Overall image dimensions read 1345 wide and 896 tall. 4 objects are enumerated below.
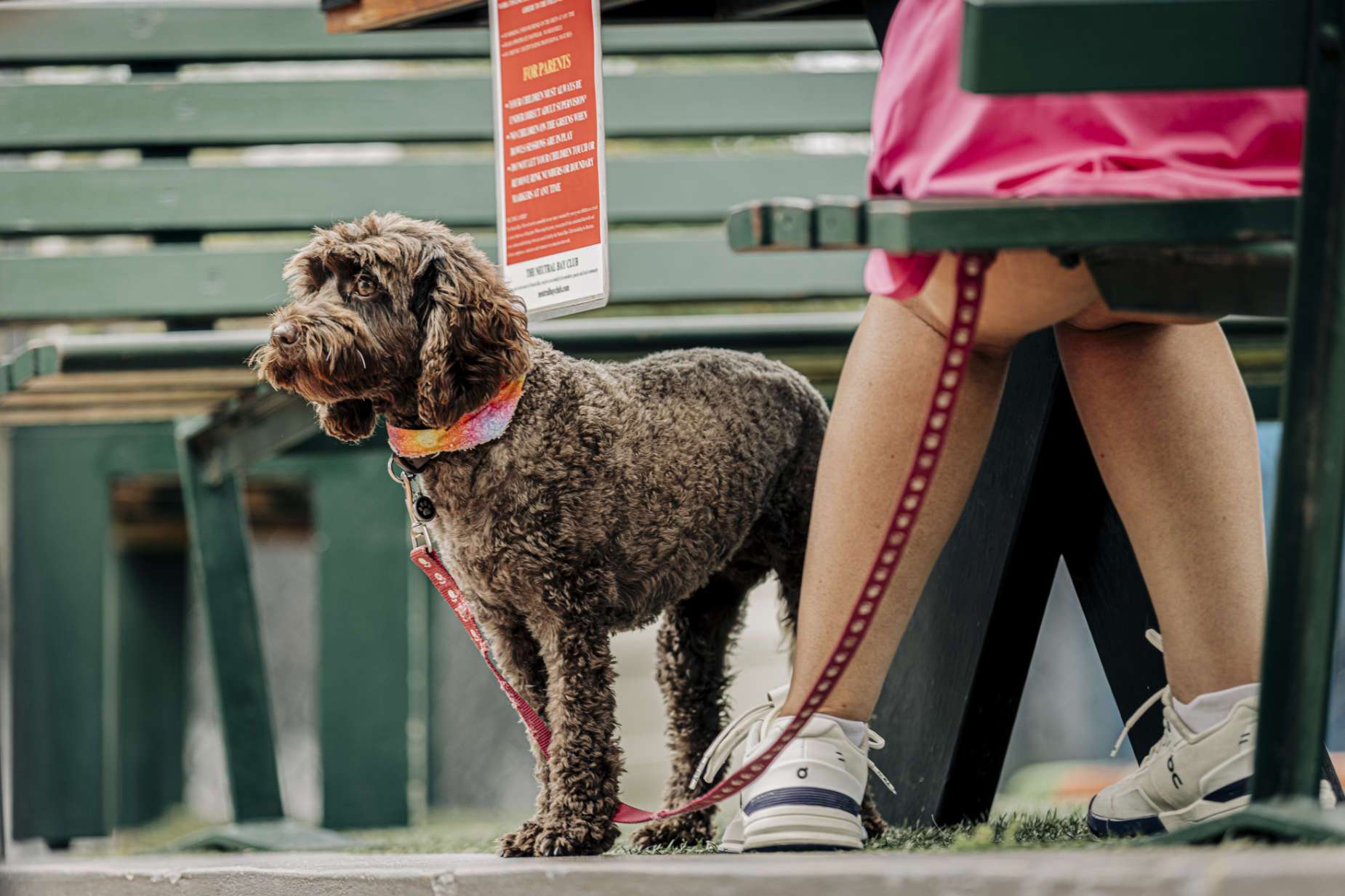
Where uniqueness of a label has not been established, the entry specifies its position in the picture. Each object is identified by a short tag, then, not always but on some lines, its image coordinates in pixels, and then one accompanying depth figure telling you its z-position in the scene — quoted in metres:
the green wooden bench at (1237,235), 2.83
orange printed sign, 5.13
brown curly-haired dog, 4.48
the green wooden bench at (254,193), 9.37
